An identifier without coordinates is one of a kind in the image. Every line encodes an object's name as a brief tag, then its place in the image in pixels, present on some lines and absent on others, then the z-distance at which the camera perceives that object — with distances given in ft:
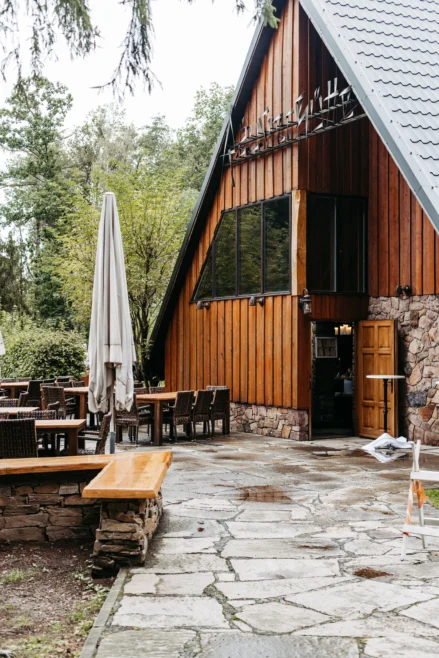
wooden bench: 19.66
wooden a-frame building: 41.47
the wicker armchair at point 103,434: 27.82
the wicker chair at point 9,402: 38.40
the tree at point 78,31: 16.60
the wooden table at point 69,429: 27.91
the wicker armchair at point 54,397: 38.60
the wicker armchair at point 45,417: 30.99
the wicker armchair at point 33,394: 44.52
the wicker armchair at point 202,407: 43.01
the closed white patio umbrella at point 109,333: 25.35
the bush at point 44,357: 66.13
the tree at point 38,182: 102.99
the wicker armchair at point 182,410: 41.47
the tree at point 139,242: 68.33
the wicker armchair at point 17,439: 23.45
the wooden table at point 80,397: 41.82
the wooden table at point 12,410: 32.27
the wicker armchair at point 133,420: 40.40
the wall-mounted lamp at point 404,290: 42.63
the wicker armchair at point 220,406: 44.42
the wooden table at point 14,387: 50.09
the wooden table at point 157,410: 40.91
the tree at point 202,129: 117.91
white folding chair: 17.66
